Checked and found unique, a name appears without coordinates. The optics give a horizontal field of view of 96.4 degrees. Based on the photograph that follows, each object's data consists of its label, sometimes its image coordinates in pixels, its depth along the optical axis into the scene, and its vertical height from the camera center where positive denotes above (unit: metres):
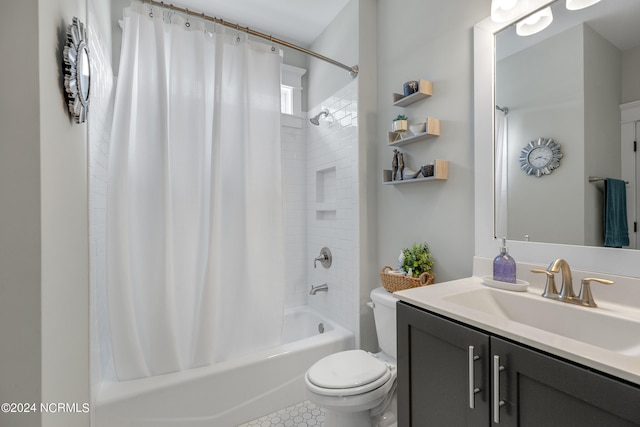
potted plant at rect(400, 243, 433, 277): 1.62 -0.27
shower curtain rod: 1.54 +1.12
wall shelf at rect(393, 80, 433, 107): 1.59 +0.68
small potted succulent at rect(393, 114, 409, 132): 1.70 +0.54
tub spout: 2.41 -0.63
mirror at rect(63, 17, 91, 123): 0.90 +0.49
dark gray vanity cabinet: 0.59 -0.44
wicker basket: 1.56 -0.38
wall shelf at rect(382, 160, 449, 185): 1.51 +0.22
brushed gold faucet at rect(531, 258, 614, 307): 0.95 -0.27
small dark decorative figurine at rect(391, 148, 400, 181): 1.79 +0.30
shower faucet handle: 2.40 -0.37
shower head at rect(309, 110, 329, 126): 2.40 +0.84
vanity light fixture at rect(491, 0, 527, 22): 1.22 +0.89
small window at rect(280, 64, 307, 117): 2.63 +1.20
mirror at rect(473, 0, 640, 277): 1.21 +0.31
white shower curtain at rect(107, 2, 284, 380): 1.50 +0.10
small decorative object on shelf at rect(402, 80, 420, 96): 1.63 +0.73
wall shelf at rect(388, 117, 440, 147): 1.55 +0.44
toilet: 1.28 -0.78
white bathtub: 1.40 -0.96
